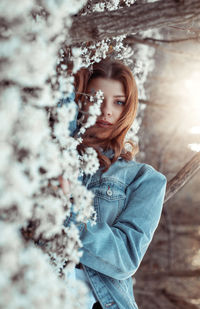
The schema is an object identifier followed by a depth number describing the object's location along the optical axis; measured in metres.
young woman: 1.31
